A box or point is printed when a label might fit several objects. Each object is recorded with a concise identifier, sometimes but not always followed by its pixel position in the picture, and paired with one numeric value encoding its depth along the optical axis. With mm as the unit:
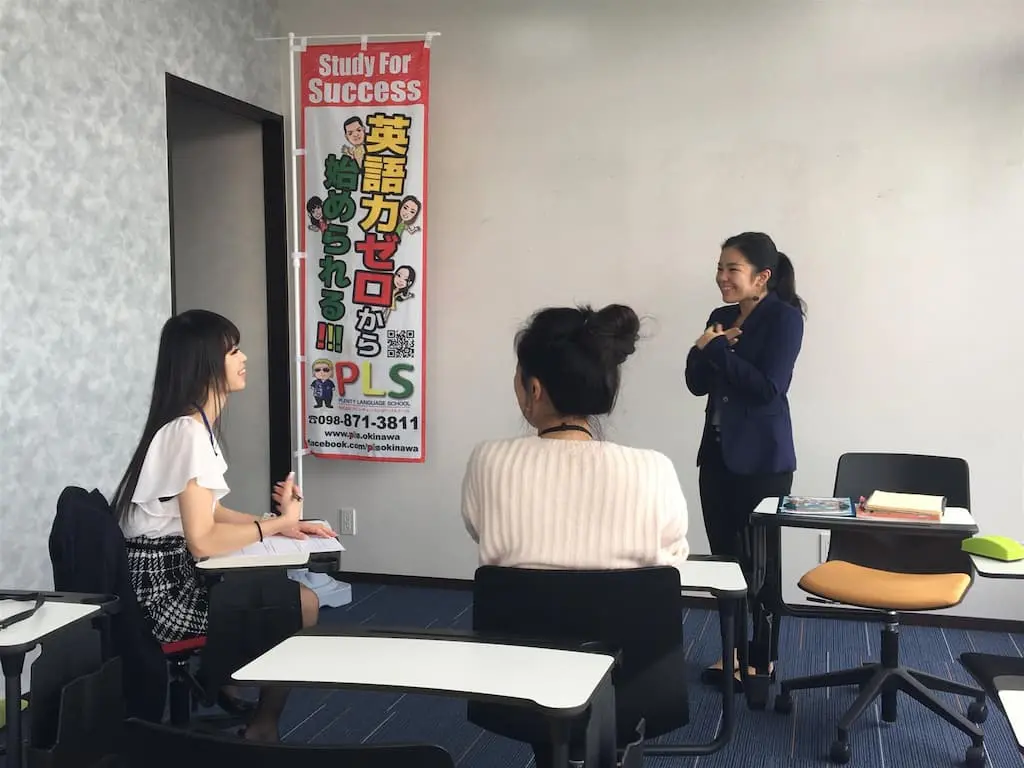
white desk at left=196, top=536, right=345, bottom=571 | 2404
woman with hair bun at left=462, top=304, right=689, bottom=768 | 1914
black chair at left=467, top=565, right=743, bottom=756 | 1842
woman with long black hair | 2461
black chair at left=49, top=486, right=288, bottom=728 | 2297
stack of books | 2840
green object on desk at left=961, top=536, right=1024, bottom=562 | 2359
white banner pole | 4426
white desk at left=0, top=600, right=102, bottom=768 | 1834
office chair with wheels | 2975
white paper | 2521
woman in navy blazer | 3295
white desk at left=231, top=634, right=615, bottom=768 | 1477
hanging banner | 4324
